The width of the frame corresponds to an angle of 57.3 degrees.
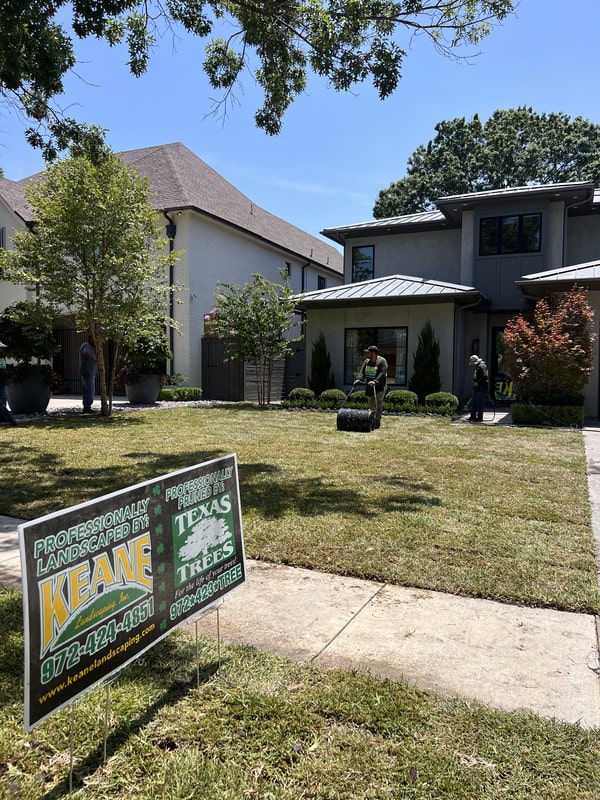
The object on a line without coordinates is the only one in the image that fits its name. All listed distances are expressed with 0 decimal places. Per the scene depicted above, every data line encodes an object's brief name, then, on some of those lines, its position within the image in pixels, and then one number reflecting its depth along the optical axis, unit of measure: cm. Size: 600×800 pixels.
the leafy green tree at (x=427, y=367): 1697
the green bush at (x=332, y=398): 1669
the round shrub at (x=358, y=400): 1620
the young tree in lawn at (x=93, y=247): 1238
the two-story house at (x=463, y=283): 1719
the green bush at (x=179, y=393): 1893
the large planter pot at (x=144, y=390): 1769
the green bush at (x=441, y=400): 1552
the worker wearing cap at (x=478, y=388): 1364
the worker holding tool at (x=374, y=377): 1099
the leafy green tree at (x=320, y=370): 1858
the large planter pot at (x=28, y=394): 1407
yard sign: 190
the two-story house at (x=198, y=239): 2031
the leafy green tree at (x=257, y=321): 1664
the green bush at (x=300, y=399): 1695
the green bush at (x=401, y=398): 1602
